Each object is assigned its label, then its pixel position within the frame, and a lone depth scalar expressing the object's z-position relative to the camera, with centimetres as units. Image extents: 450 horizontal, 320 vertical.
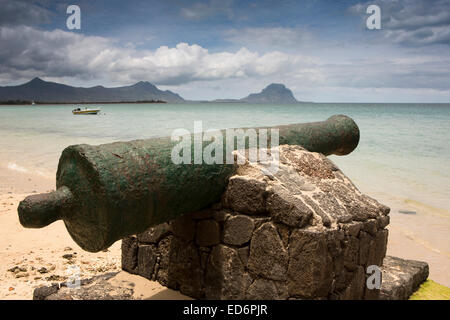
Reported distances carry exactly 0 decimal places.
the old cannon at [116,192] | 245
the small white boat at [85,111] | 5622
